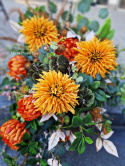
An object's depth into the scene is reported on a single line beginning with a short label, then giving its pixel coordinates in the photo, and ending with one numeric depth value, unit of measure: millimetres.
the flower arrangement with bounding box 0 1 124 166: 332
